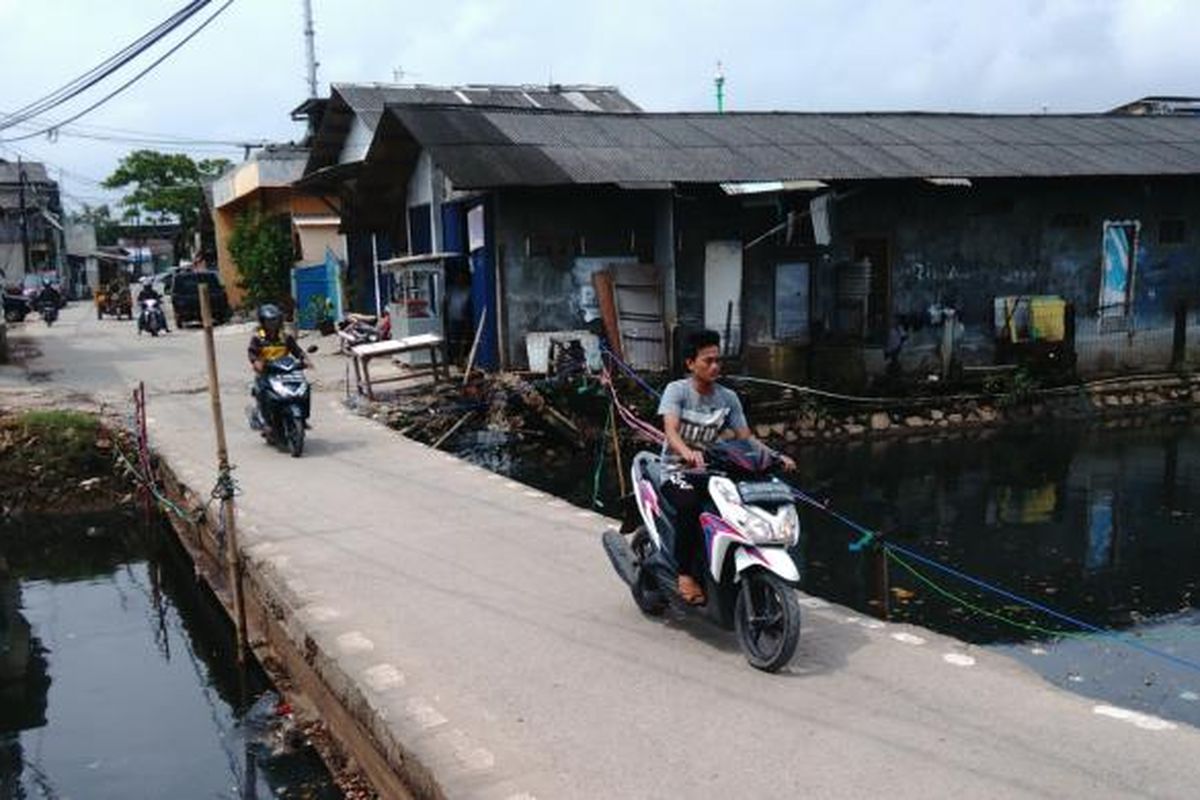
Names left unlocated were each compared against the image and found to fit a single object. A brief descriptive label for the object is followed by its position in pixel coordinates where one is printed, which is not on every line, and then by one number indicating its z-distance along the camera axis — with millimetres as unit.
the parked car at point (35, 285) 37781
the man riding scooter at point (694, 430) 5324
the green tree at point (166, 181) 59844
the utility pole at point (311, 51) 31781
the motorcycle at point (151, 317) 26734
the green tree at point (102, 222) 78312
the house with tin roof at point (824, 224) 15234
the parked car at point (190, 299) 29625
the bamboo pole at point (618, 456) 11689
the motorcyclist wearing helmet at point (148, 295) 27312
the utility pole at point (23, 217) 48344
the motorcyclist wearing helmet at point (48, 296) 31844
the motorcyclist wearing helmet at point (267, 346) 11023
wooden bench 14344
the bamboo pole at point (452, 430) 13516
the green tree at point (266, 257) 28250
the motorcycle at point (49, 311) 31219
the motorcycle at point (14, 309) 33062
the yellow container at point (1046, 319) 18328
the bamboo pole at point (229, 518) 6832
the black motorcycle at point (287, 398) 10836
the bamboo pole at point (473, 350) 14711
